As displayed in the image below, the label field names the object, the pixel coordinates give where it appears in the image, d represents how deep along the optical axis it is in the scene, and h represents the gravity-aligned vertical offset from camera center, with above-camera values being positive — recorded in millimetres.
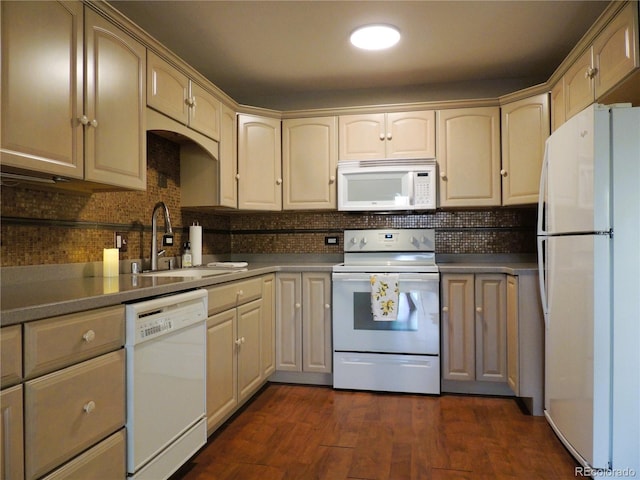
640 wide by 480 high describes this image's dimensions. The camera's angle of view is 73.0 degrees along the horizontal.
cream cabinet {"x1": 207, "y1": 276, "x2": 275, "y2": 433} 2230 -631
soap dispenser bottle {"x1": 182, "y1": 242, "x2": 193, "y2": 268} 2988 -133
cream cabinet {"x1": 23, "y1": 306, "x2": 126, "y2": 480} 1171 -475
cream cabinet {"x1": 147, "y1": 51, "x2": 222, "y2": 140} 2236 +815
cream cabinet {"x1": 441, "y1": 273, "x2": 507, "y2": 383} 2941 -617
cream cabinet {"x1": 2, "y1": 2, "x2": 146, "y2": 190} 1450 +557
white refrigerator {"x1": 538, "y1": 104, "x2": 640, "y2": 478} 1779 -202
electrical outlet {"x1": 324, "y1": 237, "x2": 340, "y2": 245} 3727 -26
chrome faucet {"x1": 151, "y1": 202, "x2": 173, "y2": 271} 2549 +29
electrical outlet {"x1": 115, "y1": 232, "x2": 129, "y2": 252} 2404 -18
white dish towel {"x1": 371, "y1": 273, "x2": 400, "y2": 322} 3012 -413
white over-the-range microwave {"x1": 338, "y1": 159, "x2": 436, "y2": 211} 3230 +405
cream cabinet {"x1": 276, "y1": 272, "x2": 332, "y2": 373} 3203 -626
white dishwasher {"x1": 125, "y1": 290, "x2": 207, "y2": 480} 1562 -587
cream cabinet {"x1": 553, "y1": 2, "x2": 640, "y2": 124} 1817 +848
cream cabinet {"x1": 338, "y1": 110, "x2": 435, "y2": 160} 3318 +799
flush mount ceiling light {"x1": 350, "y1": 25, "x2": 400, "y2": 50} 2582 +1241
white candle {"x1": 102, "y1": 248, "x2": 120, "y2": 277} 2150 -122
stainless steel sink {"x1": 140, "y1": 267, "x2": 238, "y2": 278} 2439 -211
